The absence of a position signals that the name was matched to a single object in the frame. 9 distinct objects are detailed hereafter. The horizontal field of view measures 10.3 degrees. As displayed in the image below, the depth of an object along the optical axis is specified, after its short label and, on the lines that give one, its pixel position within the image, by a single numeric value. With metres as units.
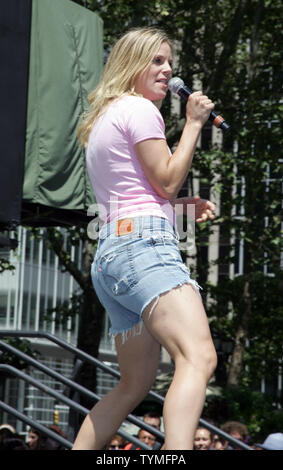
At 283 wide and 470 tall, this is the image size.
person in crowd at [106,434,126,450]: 20.45
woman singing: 5.85
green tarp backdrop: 16.75
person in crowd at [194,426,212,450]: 15.52
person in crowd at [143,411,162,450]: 16.57
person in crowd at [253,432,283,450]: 10.65
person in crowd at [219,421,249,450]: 16.71
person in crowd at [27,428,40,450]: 18.14
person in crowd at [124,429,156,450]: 17.38
